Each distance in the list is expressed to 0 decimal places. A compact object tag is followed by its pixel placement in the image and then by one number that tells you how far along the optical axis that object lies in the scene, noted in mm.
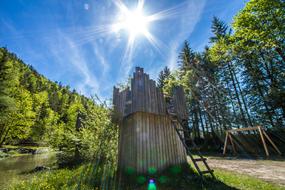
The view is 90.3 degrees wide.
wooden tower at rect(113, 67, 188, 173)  6539
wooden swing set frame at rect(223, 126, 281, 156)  11416
